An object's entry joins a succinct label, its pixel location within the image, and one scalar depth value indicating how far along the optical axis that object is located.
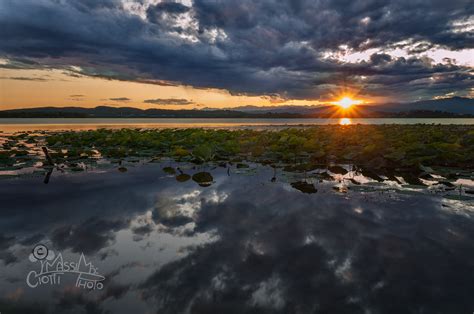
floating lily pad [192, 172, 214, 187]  7.89
